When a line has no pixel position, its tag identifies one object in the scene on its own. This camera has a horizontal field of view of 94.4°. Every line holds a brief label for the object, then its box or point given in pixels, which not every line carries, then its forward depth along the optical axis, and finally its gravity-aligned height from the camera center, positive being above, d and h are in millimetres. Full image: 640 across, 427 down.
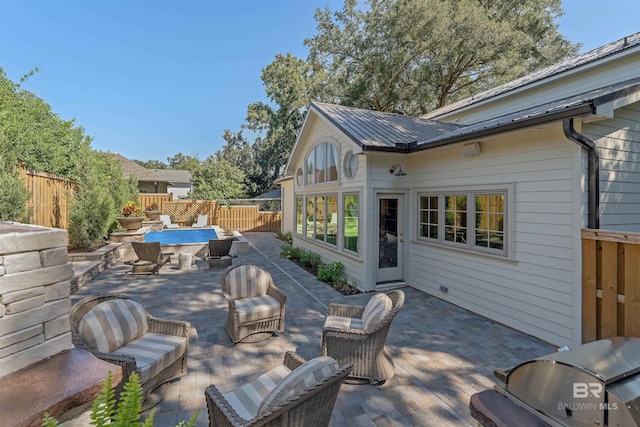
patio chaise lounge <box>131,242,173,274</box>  8234 -1368
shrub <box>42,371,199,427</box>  1217 -842
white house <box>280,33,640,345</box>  4297 +195
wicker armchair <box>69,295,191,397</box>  2719 -1490
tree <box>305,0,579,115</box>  15102 +8693
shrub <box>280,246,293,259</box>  10883 -1704
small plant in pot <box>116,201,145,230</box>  12148 -349
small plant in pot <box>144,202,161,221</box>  16953 -182
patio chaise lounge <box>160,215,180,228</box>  17166 -790
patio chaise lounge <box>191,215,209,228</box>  18402 -850
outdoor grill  1580 -1074
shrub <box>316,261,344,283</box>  7781 -1780
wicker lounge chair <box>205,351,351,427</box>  1816 -1257
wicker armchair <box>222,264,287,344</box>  4395 -1520
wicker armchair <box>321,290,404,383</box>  3432 -1644
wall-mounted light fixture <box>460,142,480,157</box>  5555 +1023
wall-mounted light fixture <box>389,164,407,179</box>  7055 +801
